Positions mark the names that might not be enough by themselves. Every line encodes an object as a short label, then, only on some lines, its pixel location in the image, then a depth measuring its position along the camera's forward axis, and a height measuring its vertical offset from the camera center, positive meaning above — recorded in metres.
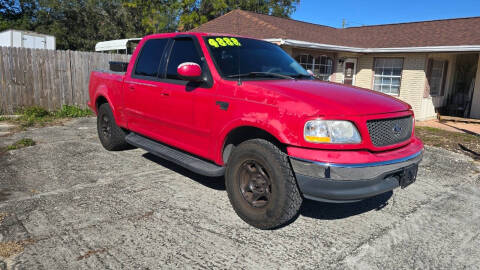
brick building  13.34 +1.08
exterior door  15.73 +0.41
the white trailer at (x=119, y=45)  18.00 +1.34
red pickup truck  2.91 -0.49
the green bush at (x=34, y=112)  9.48 -1.27
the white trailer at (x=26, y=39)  16.17 +1.28
